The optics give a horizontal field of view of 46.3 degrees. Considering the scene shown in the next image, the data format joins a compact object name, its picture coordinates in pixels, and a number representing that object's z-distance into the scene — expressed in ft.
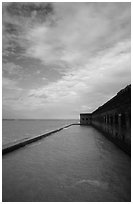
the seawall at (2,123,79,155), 31.46
